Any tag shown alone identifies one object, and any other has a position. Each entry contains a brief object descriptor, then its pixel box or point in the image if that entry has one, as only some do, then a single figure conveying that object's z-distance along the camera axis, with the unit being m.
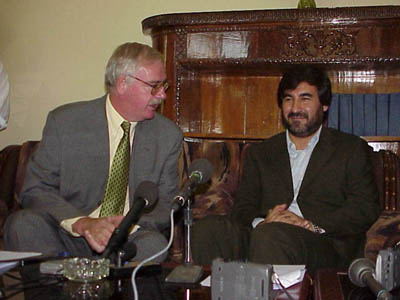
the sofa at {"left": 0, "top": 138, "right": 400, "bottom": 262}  2.90
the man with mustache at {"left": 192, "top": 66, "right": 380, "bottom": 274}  2.60
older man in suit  2.41
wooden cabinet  3.35
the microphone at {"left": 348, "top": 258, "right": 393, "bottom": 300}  1.54
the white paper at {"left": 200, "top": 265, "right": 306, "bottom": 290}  1.68
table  1.58
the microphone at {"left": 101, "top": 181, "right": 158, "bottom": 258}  1.58
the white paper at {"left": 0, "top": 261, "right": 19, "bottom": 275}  1.81
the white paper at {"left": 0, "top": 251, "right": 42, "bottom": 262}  1.85
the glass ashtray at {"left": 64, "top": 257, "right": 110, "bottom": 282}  1.73
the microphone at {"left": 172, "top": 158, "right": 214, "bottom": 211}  1.63
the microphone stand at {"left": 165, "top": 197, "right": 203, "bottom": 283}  1.74
